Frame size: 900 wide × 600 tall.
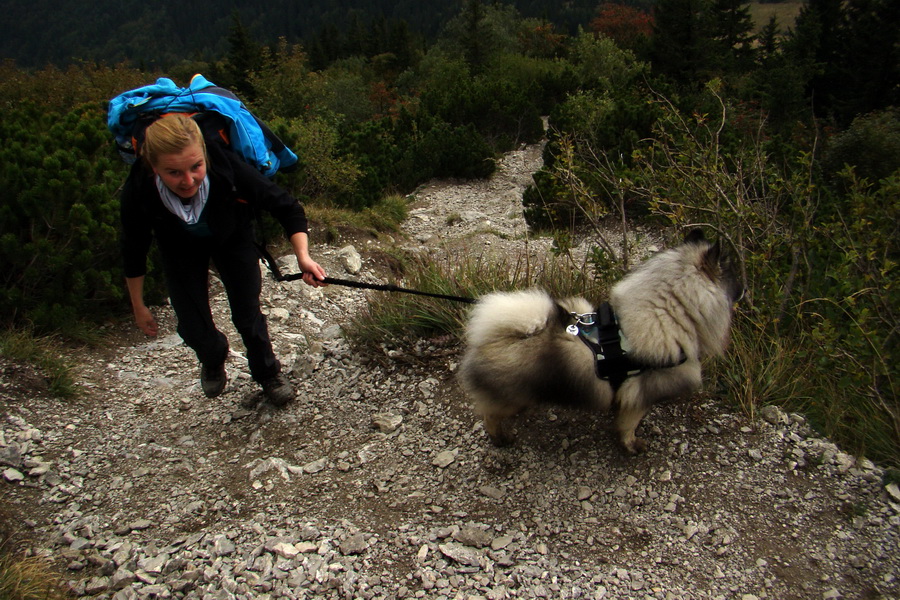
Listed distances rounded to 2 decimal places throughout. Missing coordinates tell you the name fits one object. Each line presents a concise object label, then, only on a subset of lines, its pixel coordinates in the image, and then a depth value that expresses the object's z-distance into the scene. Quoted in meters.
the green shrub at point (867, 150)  12.78
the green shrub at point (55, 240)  4.26
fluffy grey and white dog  2.60
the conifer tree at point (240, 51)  30.44
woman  2.42
